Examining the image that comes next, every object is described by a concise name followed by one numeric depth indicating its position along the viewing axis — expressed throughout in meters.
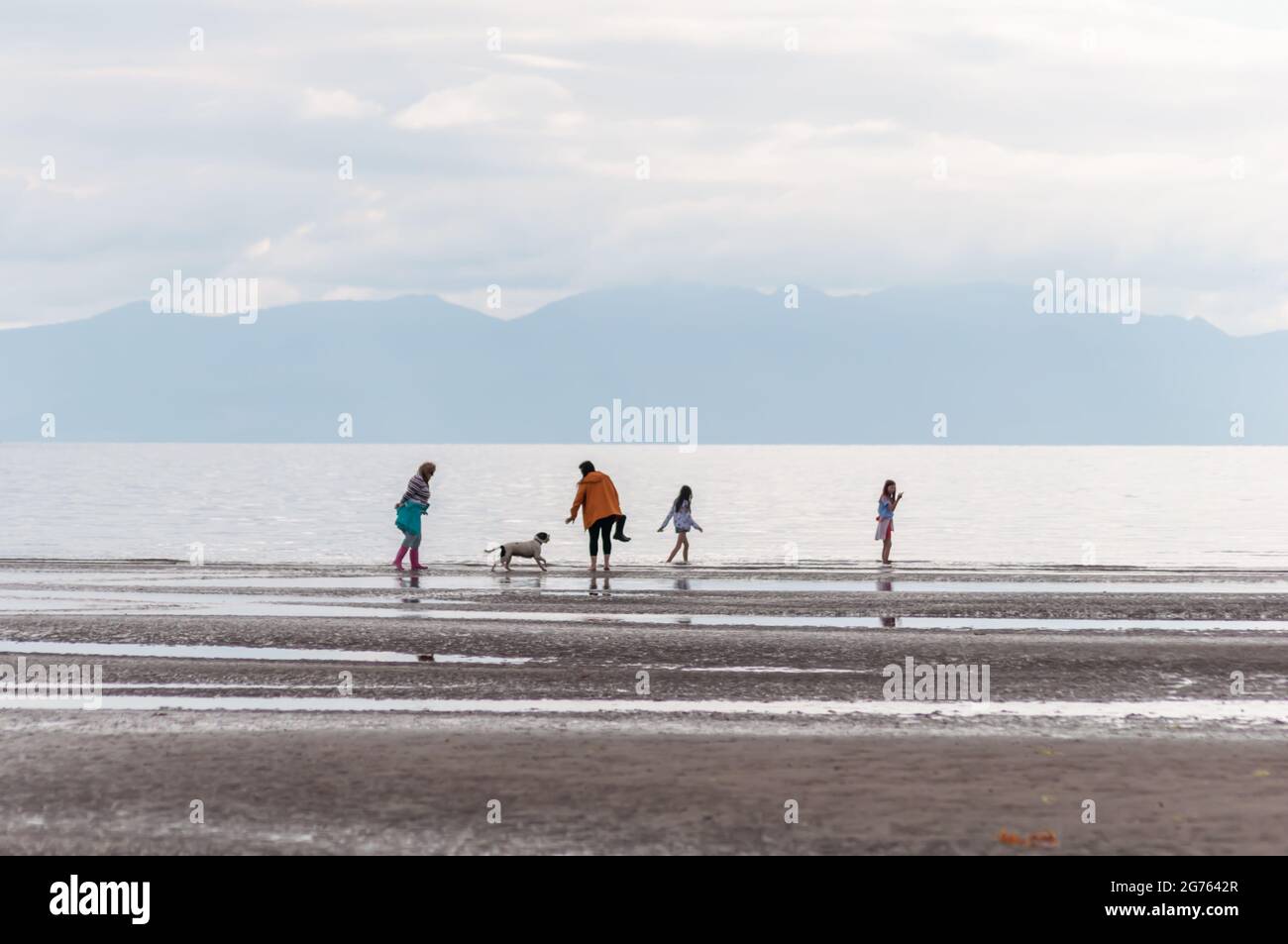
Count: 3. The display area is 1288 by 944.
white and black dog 32.75
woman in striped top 30.52
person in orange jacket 30.50
